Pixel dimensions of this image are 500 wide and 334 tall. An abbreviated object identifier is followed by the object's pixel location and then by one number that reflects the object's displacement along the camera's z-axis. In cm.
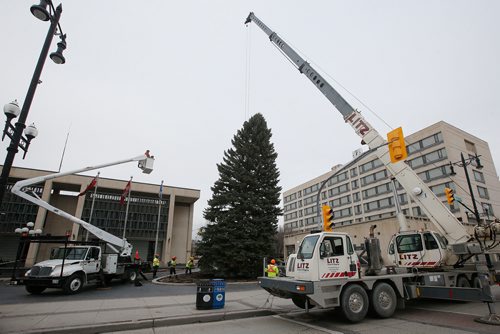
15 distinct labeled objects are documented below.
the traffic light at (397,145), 913
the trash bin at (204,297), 930
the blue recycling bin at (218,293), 949
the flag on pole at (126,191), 2800
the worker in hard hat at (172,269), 2131
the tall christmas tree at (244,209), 2045
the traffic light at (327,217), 1104
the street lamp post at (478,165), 2019
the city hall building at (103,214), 3356
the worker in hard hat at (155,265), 2213
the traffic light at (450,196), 1575
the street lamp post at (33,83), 647
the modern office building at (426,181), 4319
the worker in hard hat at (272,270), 1265
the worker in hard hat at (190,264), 2303
